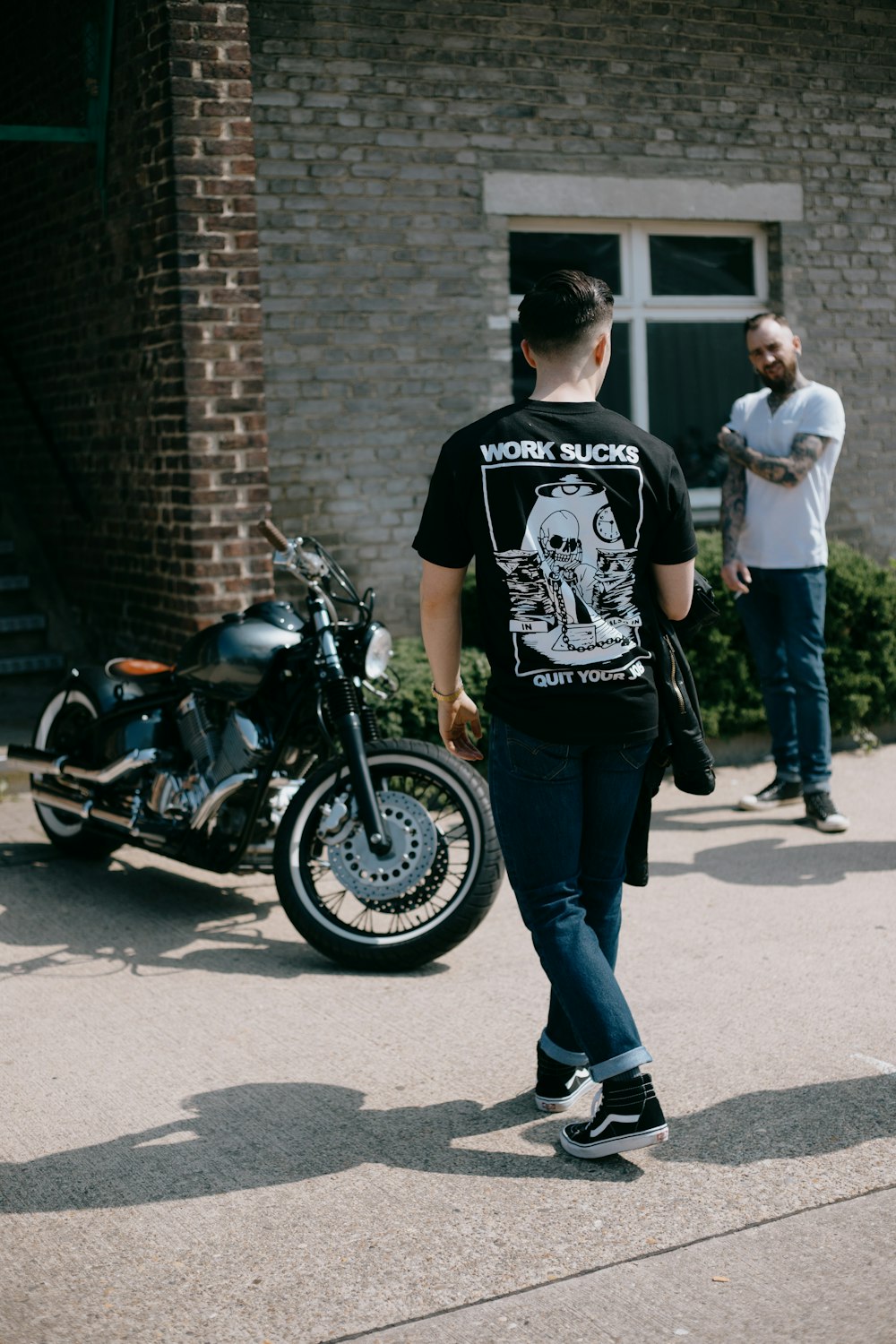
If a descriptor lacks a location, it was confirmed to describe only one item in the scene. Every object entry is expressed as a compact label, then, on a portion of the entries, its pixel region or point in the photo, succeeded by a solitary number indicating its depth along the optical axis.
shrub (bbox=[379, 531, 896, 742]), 8.23
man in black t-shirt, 3.58
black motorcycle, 5.16
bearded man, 6.78
